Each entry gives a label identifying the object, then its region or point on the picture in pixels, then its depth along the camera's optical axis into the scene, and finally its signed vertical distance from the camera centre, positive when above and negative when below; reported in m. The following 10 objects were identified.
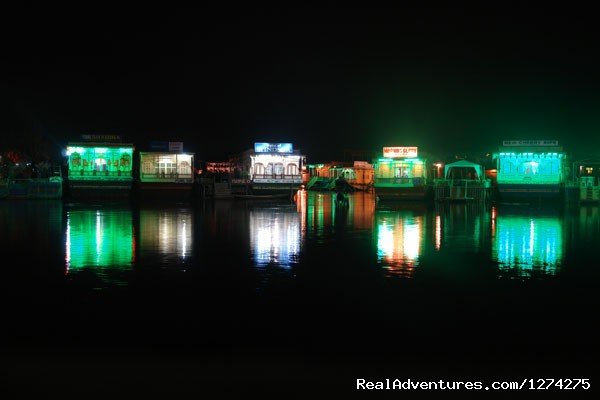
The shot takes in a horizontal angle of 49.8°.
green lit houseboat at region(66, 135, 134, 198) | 49.31 +0.81
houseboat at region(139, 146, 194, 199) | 45.66 -0.42
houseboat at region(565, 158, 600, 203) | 39.88 -1.26
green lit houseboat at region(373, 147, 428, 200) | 43.38 -0.39
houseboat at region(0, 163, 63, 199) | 39.62 -1.25
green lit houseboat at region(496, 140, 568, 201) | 44.47 +0.52
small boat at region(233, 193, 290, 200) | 44.69 -1.90
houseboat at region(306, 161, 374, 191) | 67.30 -0.89
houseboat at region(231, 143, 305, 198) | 46.09 -0.26
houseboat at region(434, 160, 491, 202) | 42.28 -1.36
